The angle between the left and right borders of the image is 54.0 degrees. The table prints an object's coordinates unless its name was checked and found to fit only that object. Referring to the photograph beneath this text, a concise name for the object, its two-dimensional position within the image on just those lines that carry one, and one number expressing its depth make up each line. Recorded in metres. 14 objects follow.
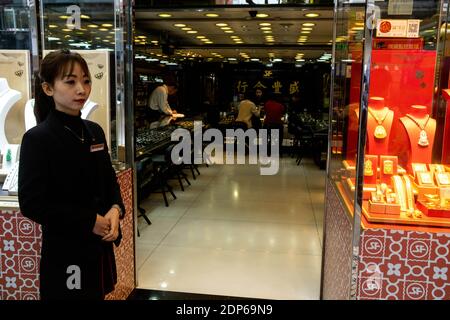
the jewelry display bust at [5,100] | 2.62
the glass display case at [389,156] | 1.82
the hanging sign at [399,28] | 2.49
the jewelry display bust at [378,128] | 2.34
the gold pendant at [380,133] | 2.35
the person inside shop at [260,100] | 14.41
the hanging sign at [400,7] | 2.47
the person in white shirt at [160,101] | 7.76
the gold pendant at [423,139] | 2.33
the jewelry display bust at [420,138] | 2.34
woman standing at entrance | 1.38
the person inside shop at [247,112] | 9.68
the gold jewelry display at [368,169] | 2.14
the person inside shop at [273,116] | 9.30
